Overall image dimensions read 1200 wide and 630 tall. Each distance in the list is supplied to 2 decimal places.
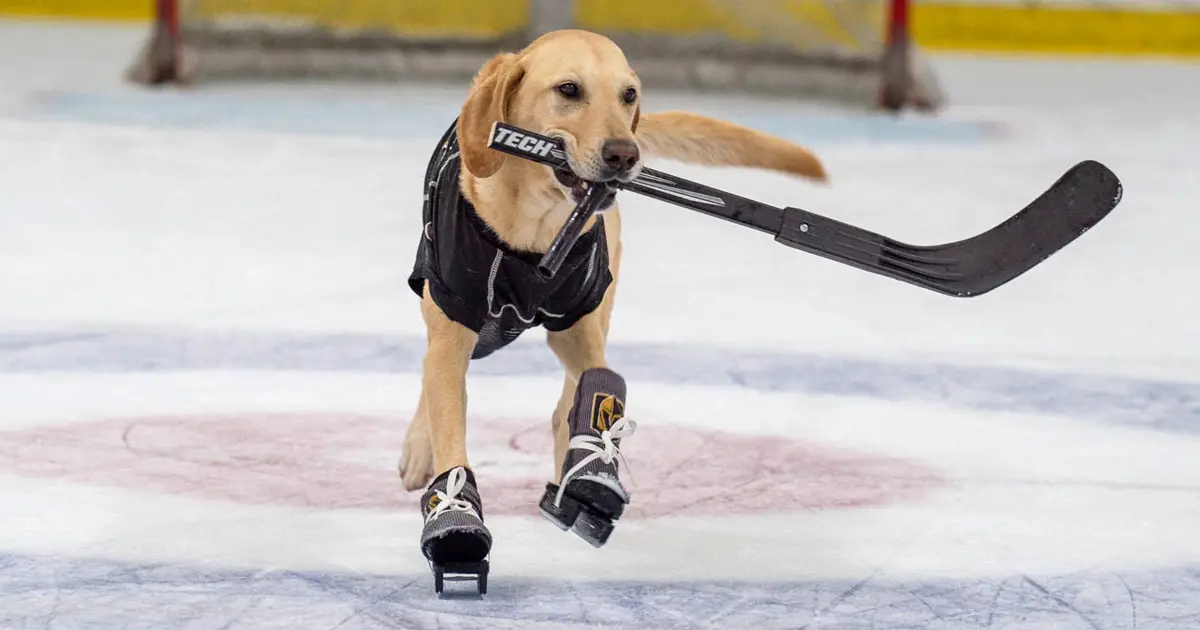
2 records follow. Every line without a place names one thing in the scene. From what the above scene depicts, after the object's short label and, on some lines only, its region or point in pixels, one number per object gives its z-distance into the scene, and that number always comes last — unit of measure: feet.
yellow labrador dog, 15.47
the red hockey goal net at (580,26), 51.96
